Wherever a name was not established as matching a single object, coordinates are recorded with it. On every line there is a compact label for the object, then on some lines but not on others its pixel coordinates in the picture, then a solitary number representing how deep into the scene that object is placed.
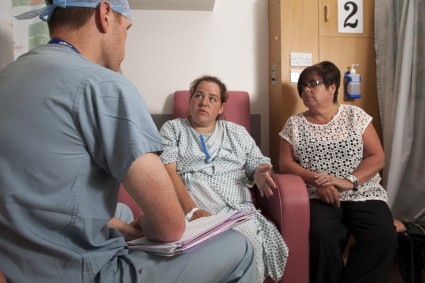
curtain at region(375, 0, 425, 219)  1.61
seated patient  1.21
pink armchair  1.16
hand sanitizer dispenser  1.83
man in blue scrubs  0.54
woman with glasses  1.24
